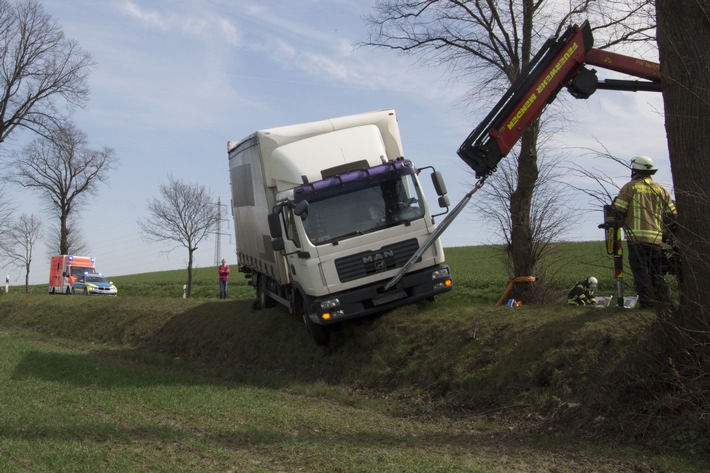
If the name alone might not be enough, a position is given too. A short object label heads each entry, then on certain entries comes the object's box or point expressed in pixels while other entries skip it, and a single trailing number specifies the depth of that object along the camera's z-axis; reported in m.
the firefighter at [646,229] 7.64
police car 45.62
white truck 11.92
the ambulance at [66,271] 46.84
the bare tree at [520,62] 16.50
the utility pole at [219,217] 41.31
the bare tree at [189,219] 40.34
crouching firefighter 11.70
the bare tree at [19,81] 35.22
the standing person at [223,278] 32.56
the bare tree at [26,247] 56.10
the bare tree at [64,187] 53.06
